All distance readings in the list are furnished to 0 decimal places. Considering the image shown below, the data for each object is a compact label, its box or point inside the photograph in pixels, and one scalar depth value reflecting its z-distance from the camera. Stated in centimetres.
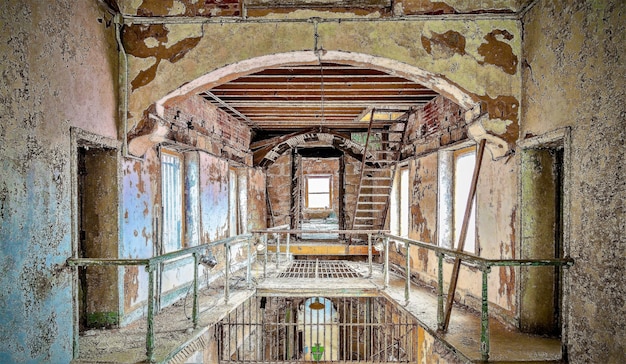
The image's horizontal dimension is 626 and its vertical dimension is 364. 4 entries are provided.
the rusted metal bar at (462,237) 431
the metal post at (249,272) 669
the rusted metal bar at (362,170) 874
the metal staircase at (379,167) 964
